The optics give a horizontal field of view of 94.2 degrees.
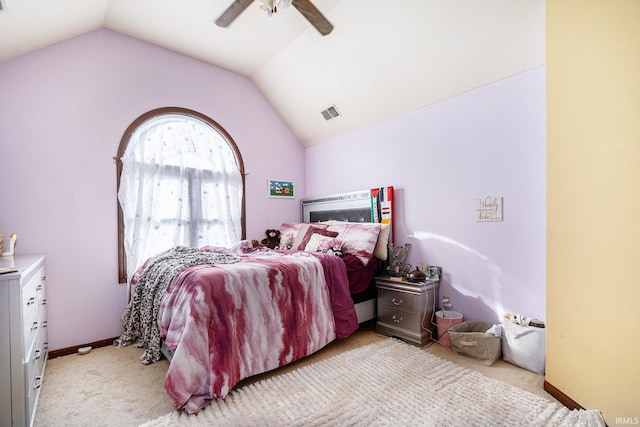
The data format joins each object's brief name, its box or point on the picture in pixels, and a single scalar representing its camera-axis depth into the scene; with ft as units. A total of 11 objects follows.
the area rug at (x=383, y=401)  5.12
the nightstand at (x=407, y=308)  8.45
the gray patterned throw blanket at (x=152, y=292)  7.48
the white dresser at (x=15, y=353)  4.43
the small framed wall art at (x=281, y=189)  13.50
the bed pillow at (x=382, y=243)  10.12
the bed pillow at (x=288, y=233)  11.80
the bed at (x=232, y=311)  5.75
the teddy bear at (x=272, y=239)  12.80
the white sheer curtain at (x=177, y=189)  9.87
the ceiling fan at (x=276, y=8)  6.75
